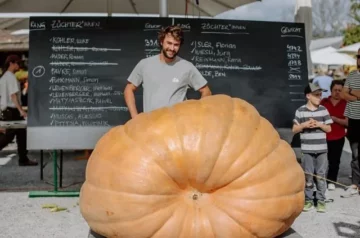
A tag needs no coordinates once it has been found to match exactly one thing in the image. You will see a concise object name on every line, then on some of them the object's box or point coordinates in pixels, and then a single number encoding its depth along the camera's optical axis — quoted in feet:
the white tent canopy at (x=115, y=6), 24.67
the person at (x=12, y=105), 25.14
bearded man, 12.59
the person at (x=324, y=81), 40.55
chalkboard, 19.92
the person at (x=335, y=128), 21.29
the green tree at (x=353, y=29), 92.38
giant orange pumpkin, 8.76
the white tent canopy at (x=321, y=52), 63.76
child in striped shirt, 17.46
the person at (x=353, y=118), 19.80
